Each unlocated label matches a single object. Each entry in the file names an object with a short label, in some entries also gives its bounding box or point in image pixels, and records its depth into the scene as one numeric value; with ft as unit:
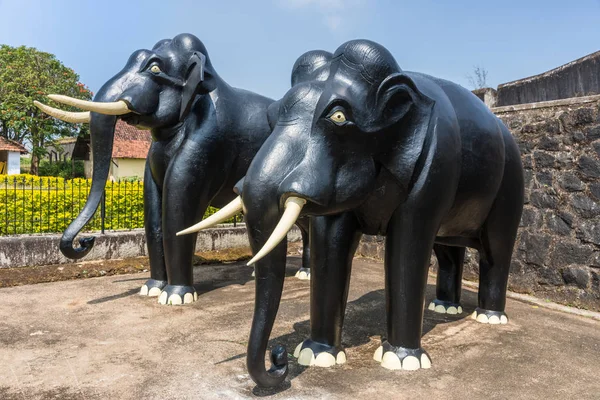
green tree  108.47
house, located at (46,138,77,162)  140.36
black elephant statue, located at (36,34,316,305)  16.84
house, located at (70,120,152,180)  98.53
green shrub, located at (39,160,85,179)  124.26
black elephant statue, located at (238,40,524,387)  8.75
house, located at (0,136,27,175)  121.60
